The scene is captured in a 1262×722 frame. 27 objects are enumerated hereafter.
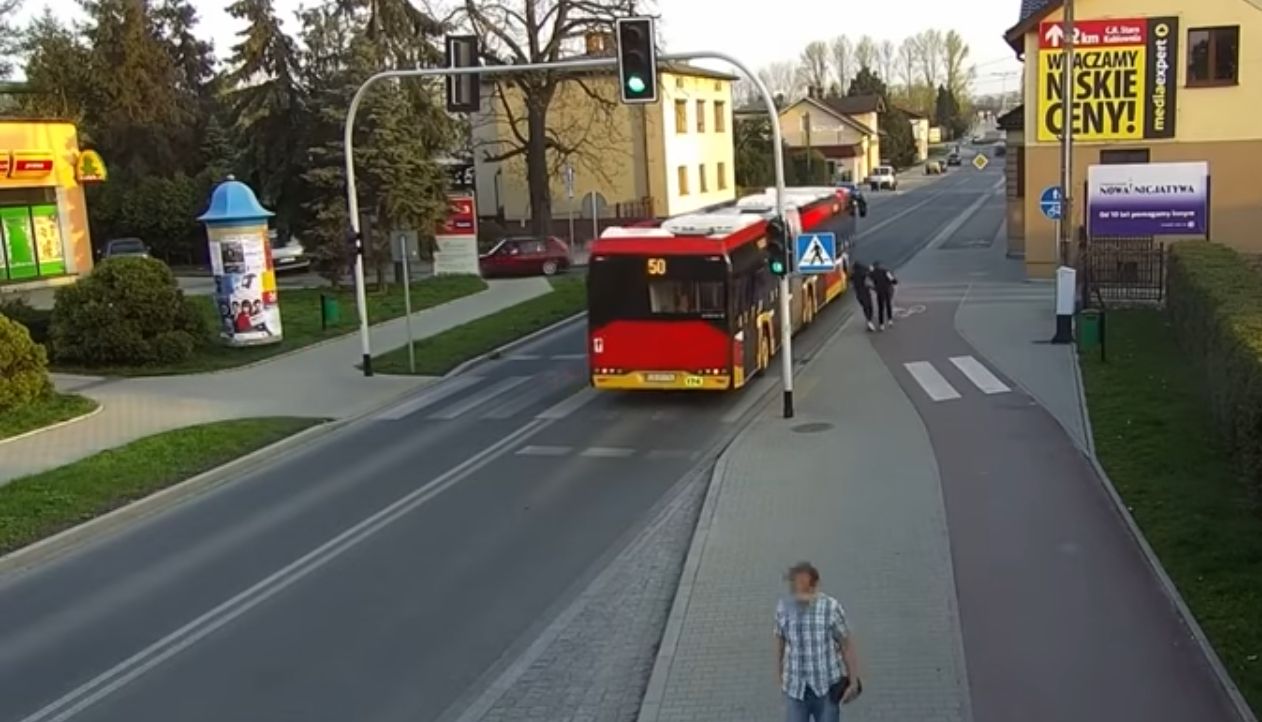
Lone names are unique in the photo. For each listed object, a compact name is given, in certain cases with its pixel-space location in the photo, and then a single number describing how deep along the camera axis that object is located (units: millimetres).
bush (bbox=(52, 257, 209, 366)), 24547
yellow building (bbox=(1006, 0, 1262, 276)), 30547
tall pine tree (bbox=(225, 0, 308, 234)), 36812
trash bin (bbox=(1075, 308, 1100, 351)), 21141
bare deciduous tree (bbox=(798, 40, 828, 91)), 160000
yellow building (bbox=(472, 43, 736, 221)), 55375
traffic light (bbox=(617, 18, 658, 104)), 16406
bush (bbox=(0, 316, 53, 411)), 19906
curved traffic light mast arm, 16766
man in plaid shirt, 6863
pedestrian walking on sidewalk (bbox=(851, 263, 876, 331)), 25500
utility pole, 23578
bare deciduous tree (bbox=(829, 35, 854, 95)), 159375
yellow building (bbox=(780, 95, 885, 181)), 101938
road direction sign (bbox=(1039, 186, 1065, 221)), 24625
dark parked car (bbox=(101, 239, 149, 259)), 43241
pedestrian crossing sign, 17734
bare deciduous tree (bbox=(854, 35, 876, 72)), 160250
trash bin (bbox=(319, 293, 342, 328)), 29328
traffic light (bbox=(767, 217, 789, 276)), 17172
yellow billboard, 30625
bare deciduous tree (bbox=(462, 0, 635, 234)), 43625
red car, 41438
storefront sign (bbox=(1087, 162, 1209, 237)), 28469
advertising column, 25859
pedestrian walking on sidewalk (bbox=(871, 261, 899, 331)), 25172
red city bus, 18453
